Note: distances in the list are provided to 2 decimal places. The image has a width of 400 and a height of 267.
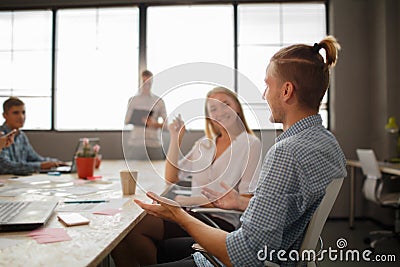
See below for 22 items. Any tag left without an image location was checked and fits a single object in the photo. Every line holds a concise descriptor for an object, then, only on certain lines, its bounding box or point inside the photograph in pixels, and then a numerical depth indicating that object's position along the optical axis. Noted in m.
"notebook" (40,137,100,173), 2.43
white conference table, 0.71
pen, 1.36
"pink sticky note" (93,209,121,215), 1.16
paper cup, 1.56
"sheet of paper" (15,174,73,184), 1.97
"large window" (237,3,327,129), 4.77
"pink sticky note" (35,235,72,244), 0.83
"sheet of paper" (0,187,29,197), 1.51
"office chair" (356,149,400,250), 3.31
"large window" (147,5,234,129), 4.81
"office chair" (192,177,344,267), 0.89
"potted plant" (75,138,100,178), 2.14
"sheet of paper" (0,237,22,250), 0.80
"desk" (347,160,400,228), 3.96
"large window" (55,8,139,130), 4.92
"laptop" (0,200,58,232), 0.93
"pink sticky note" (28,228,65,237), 0.90
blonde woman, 1.06
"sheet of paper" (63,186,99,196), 1.59
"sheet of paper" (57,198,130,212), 1.22
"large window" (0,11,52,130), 4.98
